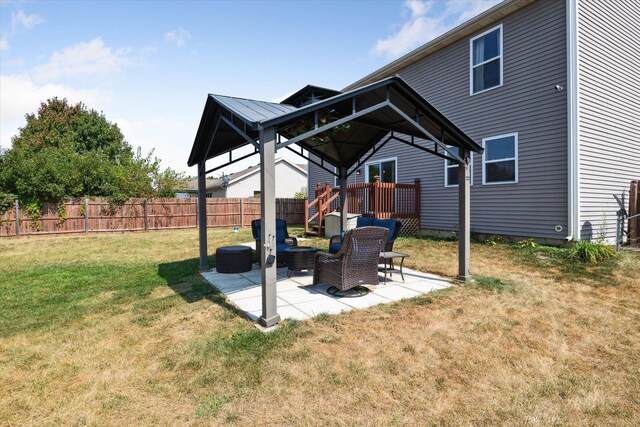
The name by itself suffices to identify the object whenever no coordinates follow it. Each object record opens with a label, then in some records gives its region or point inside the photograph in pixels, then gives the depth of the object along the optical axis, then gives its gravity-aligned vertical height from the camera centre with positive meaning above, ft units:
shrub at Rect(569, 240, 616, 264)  23.74 -3.66
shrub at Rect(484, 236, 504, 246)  31.58 -3.64
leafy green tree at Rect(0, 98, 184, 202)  49.16 +6.80
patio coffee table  20.88 -3.42
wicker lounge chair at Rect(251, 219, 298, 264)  23.82 -2.35
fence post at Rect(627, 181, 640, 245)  29.86 -0.77
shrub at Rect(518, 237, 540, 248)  28.71 -3.57
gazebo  13.24 +4.06
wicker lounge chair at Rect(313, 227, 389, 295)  15.98 -2.83
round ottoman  22.21 -3.68
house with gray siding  27.40 +8.24
